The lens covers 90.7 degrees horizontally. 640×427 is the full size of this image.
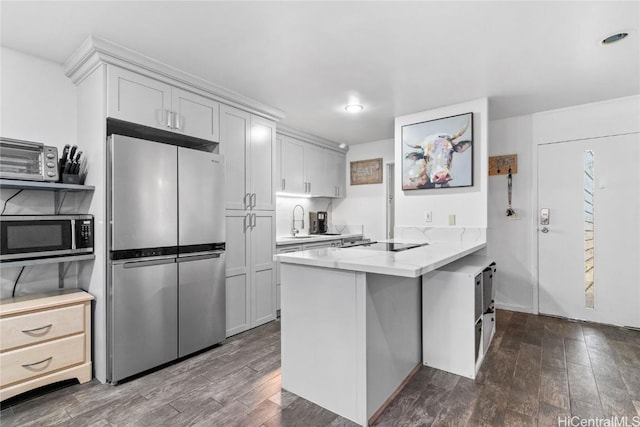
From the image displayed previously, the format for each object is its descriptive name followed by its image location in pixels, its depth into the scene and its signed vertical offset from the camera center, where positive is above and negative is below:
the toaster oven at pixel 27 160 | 2.03 +0.34
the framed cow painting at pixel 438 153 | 3.27 +0.63
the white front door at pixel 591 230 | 3.23 -0.21
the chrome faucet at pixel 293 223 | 4.82 -0.18
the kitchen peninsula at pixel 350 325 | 1.74 -0.70
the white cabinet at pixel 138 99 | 2.25 +0.85
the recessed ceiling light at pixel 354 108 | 3.37 +1.13
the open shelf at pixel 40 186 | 1.98 +0.17
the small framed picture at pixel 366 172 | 5.03 +0.65
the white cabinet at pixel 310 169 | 4.30 +0.64
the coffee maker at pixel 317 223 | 5.16 -0.19
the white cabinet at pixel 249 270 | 3.07 -0.60
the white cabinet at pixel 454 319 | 2.27 -0.81
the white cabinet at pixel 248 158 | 3.06 +0.55
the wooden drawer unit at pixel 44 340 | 1.92 -0.84
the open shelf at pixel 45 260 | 1.96 -0.32
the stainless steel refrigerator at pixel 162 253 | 2.21 -0.32
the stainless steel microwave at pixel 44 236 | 1.98 -0.16
